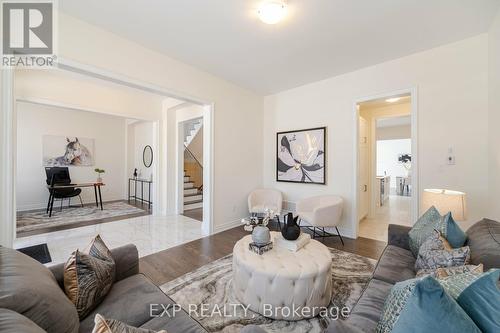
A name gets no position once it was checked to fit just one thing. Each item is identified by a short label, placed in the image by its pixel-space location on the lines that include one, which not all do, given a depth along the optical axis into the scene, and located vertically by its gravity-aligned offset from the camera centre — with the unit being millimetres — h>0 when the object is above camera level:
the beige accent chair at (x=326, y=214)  3262 -781
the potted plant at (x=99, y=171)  5940 -163
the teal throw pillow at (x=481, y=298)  727 -491
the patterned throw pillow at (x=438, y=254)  1301 -591
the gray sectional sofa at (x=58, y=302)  788 -652
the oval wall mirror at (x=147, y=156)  6439 +310
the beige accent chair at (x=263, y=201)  4086 -719
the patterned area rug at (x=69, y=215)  4230 -1162
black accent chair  5020 -432
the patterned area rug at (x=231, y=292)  1669 -1250
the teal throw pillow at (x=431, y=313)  681 -498
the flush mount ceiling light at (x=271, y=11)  2037 +1545
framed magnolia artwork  3996 +209
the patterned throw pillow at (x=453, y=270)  1022 -551
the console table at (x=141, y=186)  6266 -664
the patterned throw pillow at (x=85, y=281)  1160 -667
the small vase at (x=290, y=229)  2139 -654
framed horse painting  5707 +435
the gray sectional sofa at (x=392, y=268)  1129 -835
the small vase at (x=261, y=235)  2061 -691
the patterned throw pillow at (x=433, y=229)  1595 -533
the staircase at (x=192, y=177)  6143 -391
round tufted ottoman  1695 -989
